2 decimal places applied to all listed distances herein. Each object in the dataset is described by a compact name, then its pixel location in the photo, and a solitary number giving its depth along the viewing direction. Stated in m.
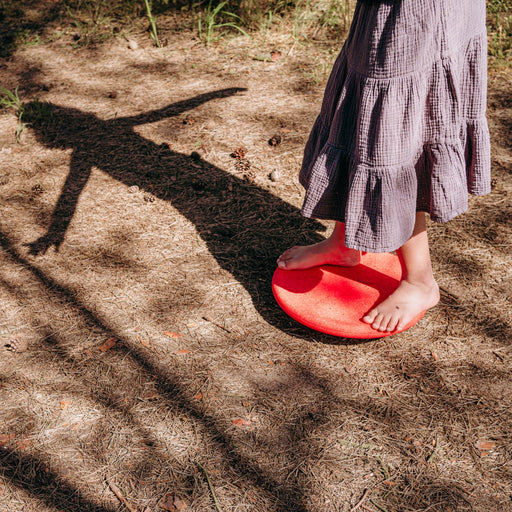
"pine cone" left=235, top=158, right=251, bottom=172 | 3.10
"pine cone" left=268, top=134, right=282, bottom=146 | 3.26
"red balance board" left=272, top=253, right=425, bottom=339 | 2.10
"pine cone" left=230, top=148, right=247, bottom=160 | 3.18
